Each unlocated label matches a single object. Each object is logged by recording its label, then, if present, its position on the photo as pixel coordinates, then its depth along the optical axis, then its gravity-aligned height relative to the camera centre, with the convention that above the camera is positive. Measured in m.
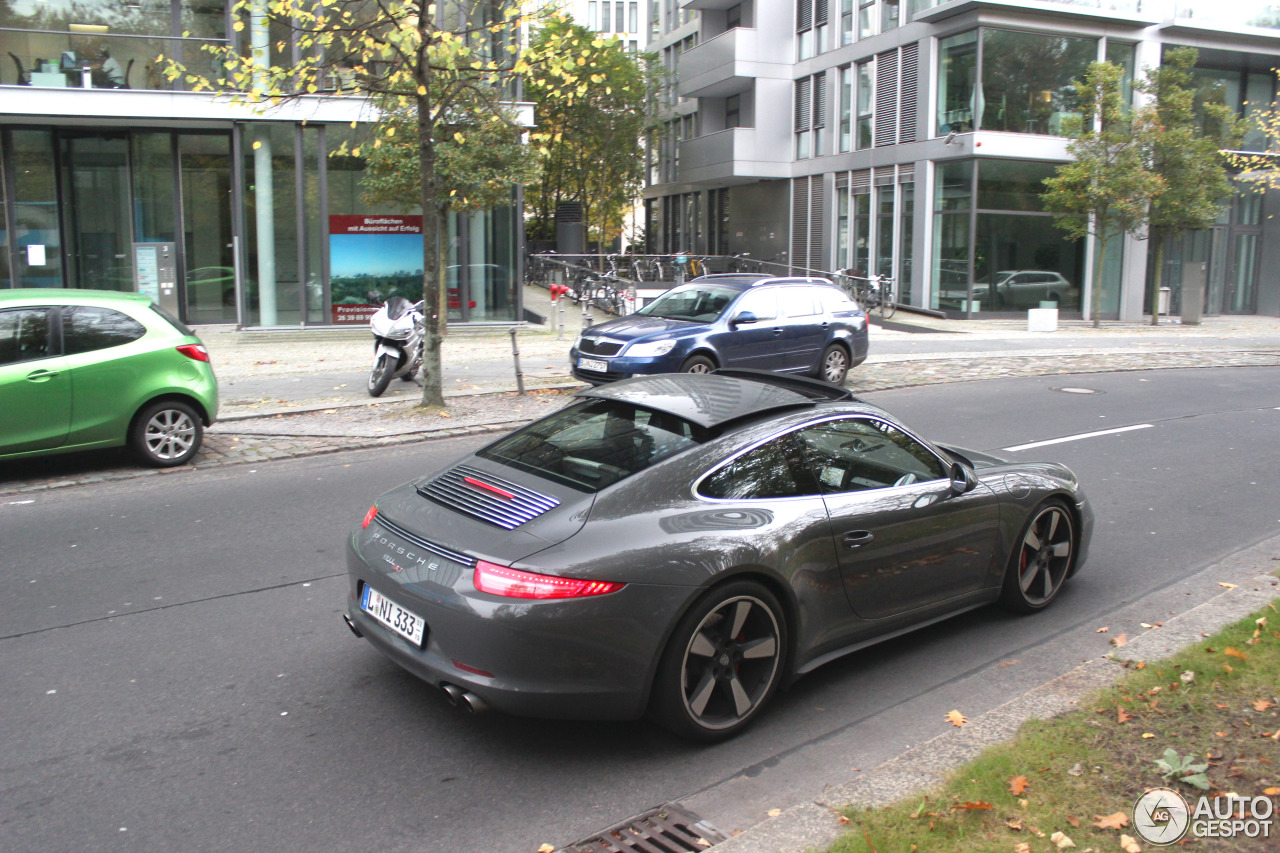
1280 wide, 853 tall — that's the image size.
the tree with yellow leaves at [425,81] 11.76 +2.65
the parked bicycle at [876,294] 30.45 -0.33
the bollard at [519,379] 13.93 -1.31
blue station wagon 13.54 -0.70
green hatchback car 8.76 -0.87
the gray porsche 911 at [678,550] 4.02 -1.14
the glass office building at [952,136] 28.81 +4.50
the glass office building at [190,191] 20.34 +1.76
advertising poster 21.33 +0.41
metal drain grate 3.69 -1.97
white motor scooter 13.52 -0.76
